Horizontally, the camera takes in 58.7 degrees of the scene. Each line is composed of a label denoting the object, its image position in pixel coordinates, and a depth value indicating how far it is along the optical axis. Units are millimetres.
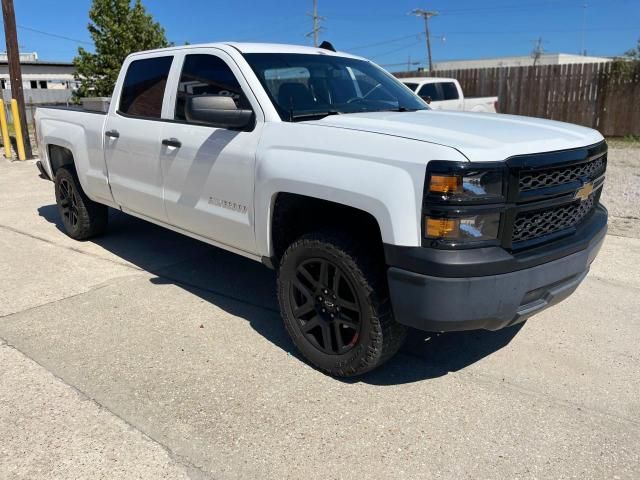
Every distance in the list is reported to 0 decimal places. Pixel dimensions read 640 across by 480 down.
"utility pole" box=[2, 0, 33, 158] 13125
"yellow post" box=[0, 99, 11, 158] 13641
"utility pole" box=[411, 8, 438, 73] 58006
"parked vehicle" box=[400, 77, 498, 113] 13320
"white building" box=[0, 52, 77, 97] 45688
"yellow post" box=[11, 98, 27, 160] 13203
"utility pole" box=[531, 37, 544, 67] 68150
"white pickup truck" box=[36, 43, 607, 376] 2707
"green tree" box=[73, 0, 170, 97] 18734
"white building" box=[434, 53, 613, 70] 76000
